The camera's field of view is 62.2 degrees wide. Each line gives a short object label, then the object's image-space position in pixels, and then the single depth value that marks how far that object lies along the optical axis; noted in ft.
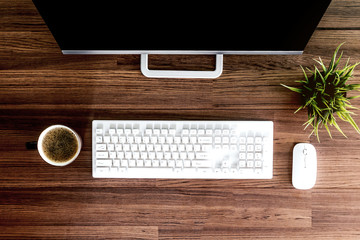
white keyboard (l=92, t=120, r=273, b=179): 2.54
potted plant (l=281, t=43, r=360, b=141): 2.31
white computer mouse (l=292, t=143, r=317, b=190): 2.60
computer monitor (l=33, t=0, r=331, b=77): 2.18
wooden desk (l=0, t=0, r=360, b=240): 2.65
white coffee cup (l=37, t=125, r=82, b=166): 2.52
